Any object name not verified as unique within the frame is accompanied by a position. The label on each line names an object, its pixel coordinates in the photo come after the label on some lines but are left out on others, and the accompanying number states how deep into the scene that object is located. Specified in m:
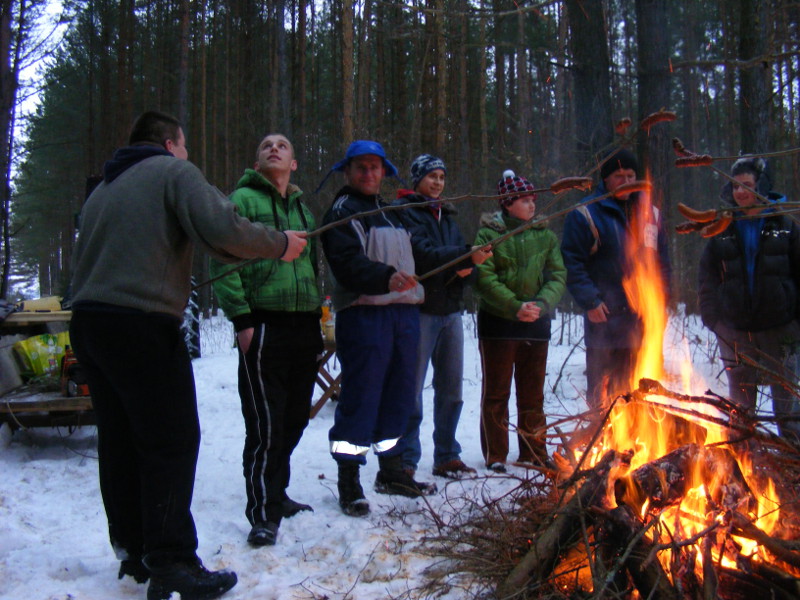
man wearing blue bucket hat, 3.71
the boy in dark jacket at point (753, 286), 4.27
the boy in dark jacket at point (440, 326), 4.32
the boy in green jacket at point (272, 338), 3.38
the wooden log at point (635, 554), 2.18
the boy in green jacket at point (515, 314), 4.47
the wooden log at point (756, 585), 2.10
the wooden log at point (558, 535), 2.39
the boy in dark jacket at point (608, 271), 4.32
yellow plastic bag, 6.05
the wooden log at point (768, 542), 2.18
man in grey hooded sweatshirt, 2.52
